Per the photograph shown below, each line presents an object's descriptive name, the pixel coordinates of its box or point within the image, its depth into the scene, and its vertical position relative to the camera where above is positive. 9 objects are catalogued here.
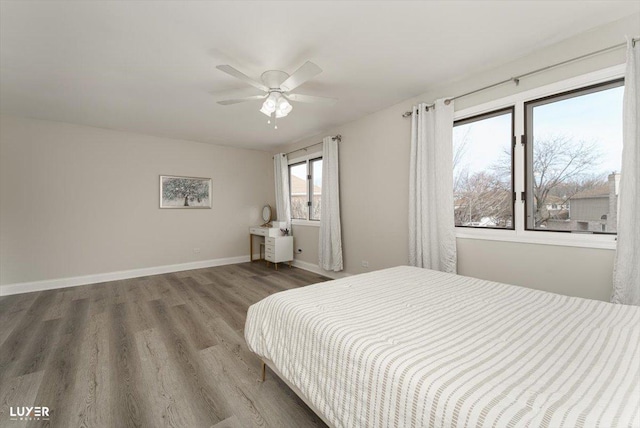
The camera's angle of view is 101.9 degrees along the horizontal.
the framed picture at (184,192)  4.81 +0.36
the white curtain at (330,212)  4.19 -0.06
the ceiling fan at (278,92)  2.25 +1.12
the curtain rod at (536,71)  1.91 +1.18
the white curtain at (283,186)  5.41 +0.49
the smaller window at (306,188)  4.96 +0.42
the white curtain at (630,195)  1.79 +0.07
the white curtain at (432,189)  2.79 +0.21
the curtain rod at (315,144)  4.22 +1.17
